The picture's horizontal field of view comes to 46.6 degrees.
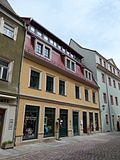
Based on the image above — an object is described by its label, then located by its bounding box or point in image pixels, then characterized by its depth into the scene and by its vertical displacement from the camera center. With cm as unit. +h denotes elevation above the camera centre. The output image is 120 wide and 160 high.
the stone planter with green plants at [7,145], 891 -197
